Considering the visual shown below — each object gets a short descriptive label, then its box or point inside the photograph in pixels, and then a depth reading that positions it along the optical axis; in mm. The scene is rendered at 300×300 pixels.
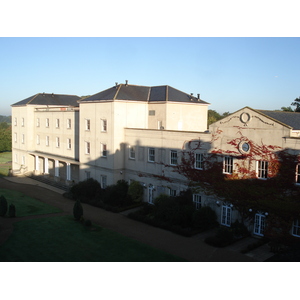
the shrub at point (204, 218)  24922
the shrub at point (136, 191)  31703
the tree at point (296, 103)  58800
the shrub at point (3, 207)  28469
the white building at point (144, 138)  23750
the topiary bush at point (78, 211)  27394
